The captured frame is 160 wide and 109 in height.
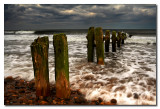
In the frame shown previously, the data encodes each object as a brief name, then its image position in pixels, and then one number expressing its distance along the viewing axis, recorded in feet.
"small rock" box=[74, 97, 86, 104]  11.01
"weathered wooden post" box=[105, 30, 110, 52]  31.48
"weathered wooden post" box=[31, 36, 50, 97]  10.26
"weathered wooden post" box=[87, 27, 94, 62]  20.77
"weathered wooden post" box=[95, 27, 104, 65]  19.85
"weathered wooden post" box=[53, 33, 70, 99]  10.43
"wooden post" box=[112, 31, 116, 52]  32.60
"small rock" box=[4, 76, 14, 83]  15.73
